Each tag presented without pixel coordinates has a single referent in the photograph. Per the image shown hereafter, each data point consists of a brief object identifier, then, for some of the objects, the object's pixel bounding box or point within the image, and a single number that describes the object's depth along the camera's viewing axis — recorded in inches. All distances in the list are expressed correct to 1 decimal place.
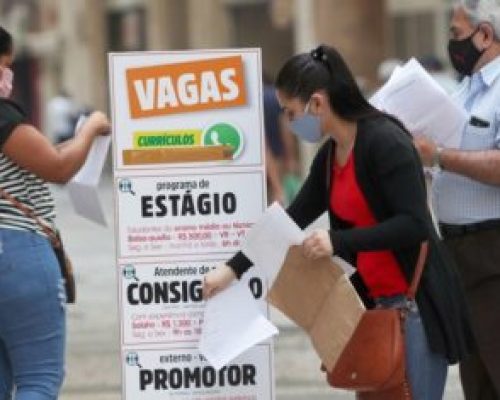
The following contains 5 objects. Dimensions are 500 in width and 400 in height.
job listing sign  475.8
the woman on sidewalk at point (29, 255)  443.8
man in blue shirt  448.1
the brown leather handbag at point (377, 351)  396.2
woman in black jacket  396.2
